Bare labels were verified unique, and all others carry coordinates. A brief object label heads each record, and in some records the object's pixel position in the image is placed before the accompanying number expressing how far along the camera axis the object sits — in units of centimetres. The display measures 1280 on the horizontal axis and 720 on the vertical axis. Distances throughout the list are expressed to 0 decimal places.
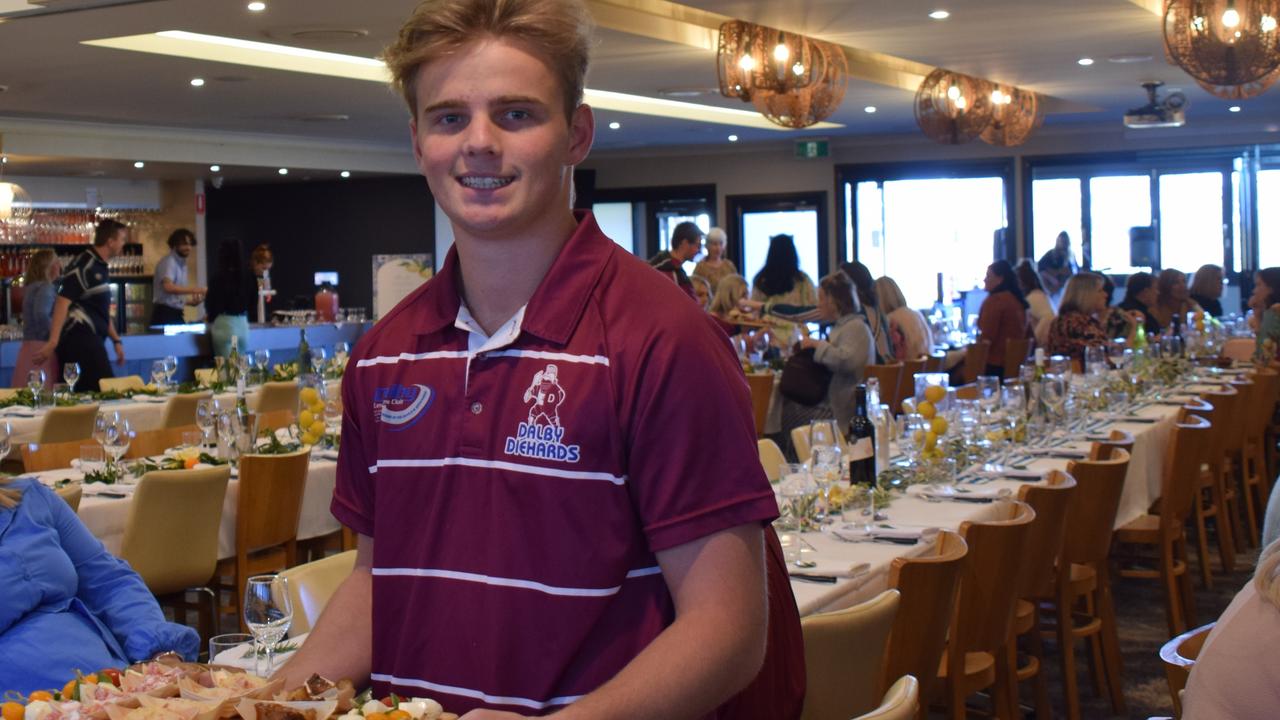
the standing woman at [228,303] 1212
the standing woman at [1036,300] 1261
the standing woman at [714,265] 1321
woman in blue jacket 316
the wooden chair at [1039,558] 450
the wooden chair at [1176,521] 618
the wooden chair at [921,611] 348
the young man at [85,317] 1013
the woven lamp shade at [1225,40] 784
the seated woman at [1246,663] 218
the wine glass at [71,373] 870
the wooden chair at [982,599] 406
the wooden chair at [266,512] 559
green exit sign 1920
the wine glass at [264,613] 255
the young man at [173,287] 1352
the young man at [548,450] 159
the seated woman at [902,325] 1098
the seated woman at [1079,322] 998
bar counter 1234
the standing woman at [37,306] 1068
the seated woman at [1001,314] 1218
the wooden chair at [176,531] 512
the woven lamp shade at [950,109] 1193
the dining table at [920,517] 386
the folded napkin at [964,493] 511
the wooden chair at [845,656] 287
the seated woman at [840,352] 831
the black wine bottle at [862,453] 509
